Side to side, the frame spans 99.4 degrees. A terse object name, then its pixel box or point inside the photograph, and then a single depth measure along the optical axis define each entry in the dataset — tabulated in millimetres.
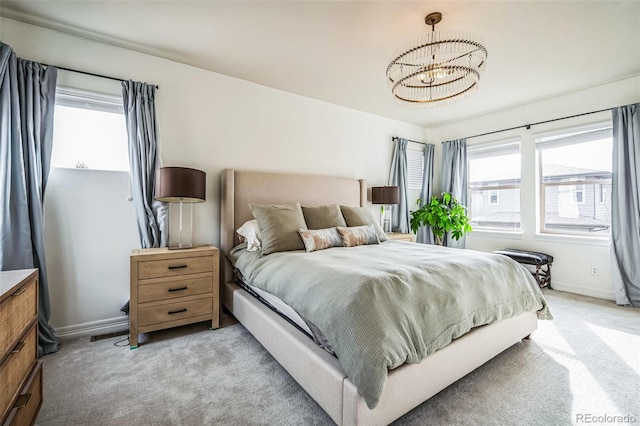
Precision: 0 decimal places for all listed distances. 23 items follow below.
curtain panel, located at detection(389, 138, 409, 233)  4609
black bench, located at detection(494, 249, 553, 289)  3514
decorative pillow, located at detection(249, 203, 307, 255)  2496
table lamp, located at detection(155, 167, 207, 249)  2344
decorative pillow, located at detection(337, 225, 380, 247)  2816
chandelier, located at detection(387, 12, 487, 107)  2143
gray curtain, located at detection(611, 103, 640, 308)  3084
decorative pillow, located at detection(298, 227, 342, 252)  2545
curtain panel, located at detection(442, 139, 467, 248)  4727
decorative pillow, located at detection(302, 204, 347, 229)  2951
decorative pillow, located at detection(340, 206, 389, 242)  3229
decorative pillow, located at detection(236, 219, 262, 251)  2604
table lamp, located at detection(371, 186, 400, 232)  4070
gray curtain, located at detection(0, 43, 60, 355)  1981
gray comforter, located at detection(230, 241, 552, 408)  1227
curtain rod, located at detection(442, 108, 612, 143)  3441
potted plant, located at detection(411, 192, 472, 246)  4383
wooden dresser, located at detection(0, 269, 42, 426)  1083
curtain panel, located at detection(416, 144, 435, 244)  4984
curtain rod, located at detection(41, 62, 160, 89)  2312
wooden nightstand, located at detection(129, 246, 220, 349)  2162
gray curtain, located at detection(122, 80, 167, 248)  2506
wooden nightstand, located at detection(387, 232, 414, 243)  3960
